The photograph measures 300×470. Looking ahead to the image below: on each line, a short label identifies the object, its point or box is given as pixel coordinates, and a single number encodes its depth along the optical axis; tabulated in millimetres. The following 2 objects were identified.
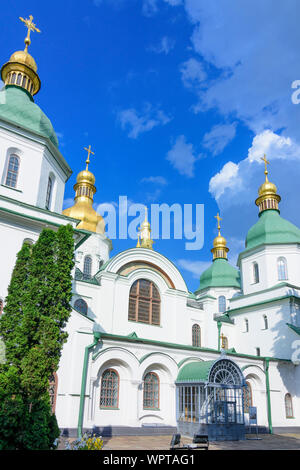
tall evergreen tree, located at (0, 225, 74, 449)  8180
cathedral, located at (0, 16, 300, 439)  14359
